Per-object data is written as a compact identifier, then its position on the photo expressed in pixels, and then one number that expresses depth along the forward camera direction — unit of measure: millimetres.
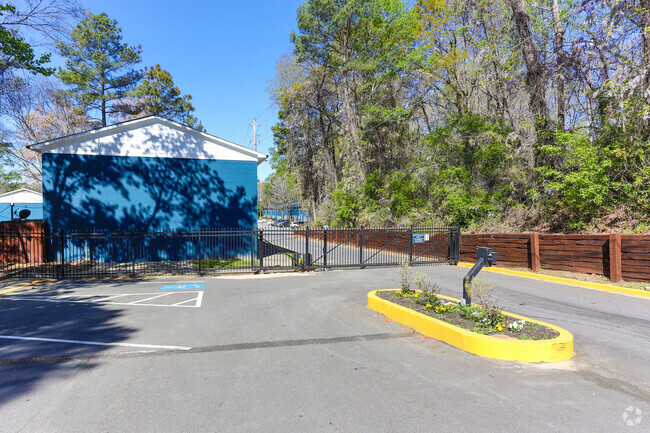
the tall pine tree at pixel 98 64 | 27141
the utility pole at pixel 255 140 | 41000
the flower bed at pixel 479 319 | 4848
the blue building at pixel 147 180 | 14789
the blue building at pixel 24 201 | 30844
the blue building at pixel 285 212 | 60550
